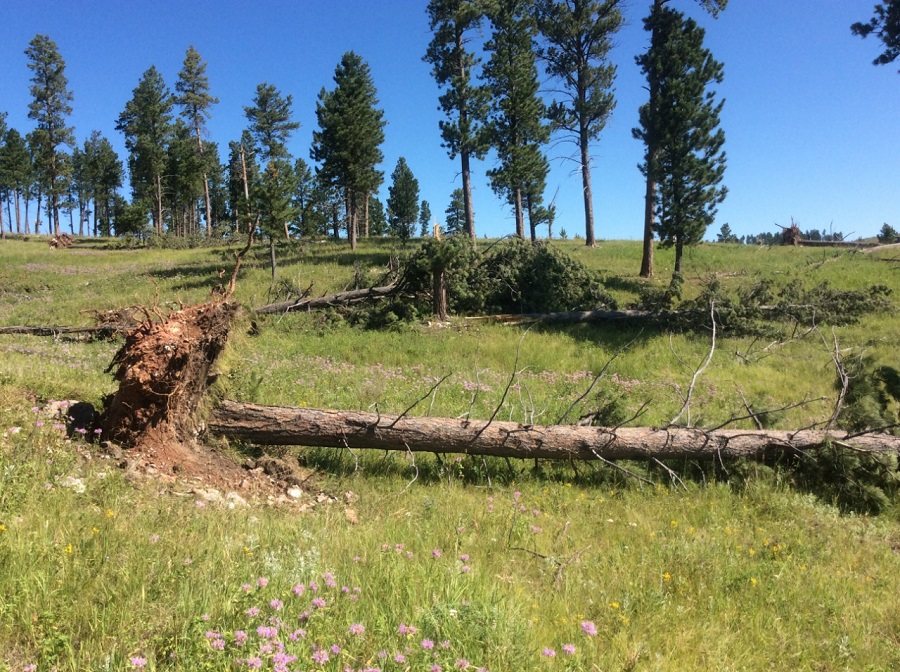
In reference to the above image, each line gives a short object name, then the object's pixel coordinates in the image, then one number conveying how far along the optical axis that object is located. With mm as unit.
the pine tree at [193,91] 52469
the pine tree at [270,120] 49881
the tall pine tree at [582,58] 29422
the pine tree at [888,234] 30562
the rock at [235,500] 4566
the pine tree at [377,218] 72438
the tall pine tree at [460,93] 28812
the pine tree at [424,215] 80812
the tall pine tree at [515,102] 29031
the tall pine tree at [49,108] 48500
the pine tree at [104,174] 68812
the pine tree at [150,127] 53969
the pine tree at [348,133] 32438
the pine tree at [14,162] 56906
